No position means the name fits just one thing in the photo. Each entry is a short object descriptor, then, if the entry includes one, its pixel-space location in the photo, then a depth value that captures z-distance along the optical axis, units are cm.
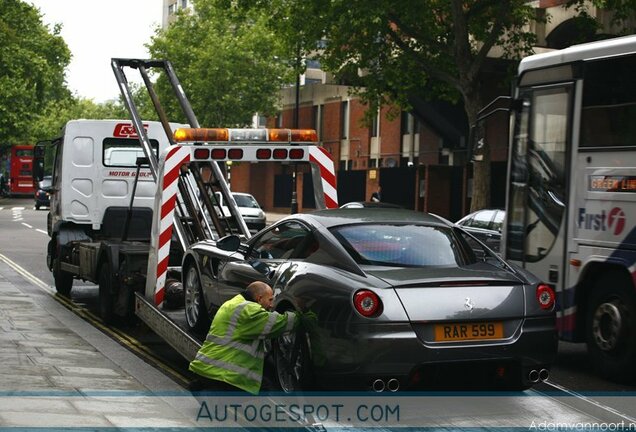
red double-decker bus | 7931
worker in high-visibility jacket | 742
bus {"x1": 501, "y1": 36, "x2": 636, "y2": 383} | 995
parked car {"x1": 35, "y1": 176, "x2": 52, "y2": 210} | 5941
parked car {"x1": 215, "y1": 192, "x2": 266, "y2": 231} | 3947
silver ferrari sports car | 737
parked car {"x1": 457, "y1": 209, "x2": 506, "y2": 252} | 1950
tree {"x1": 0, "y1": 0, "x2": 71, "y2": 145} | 5722
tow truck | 1130
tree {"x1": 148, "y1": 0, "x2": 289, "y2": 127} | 5878
